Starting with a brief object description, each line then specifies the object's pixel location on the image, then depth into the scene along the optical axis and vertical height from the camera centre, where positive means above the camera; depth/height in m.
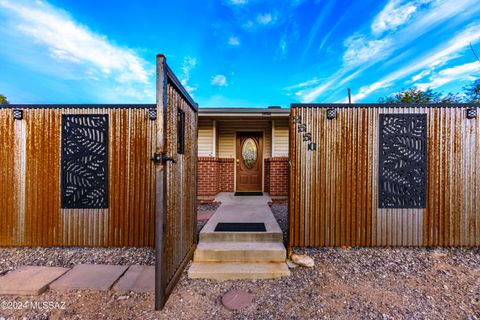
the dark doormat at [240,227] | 3.17 -1.15
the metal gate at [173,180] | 1.82 -0.24
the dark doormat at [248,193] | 6.51 -1.15
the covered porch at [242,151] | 6.07 +0.30
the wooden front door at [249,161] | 6.88 -0.05
